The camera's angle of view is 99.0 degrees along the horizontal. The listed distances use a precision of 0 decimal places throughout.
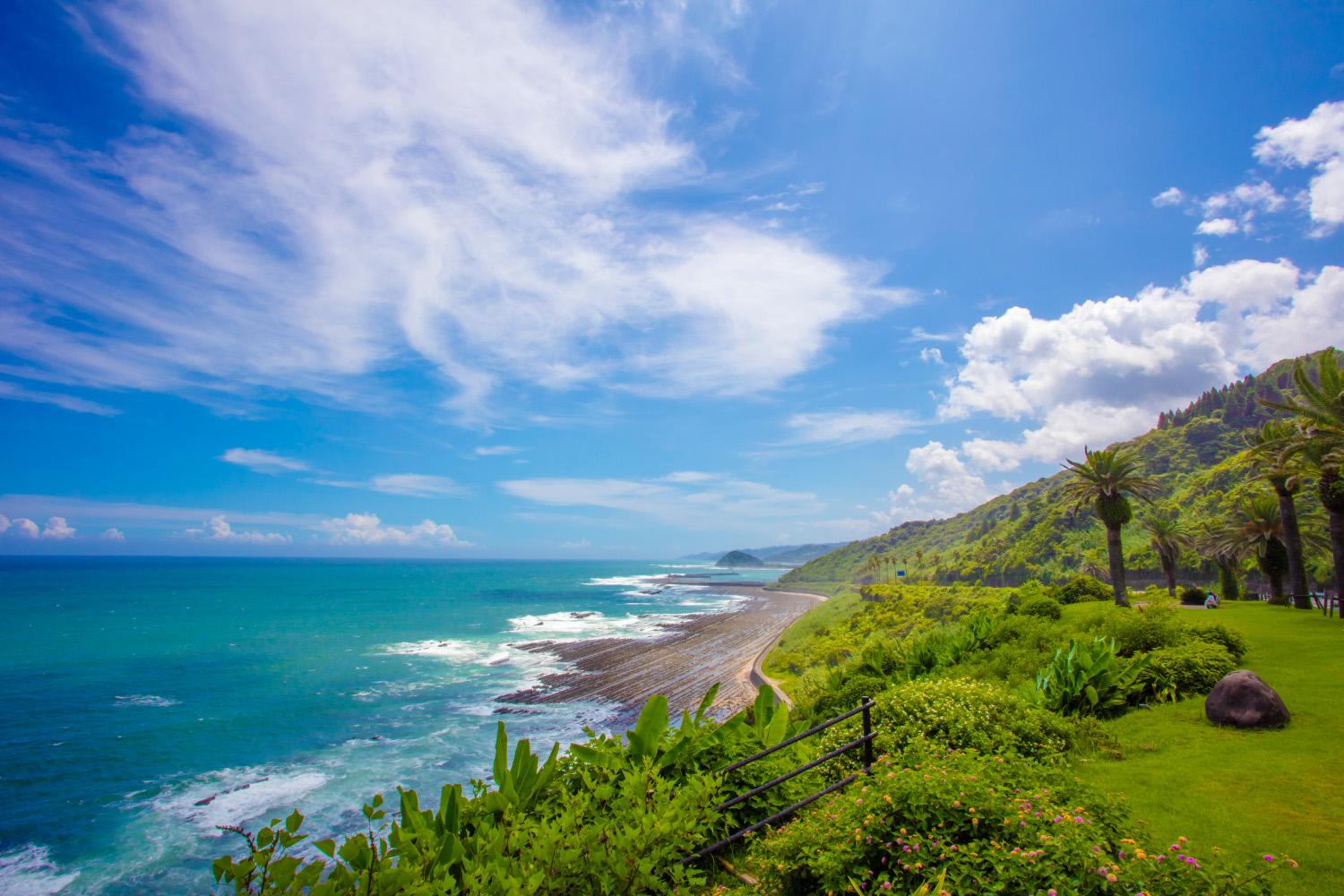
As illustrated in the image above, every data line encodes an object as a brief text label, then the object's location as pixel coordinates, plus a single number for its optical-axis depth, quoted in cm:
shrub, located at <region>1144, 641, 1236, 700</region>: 970
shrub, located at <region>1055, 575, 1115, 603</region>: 2455
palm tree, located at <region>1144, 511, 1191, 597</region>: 3528
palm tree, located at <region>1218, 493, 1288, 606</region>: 2553
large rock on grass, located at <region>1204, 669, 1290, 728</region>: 782
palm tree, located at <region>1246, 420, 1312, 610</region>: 1992
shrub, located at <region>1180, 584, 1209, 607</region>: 3031
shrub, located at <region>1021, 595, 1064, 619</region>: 1867
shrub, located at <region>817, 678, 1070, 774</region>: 688
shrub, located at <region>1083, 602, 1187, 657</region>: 1198
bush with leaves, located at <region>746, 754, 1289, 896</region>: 305
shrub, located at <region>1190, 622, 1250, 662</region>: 1173
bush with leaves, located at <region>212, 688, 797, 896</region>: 262
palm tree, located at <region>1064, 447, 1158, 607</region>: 2588
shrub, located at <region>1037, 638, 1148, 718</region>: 933
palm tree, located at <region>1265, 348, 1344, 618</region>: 1617
